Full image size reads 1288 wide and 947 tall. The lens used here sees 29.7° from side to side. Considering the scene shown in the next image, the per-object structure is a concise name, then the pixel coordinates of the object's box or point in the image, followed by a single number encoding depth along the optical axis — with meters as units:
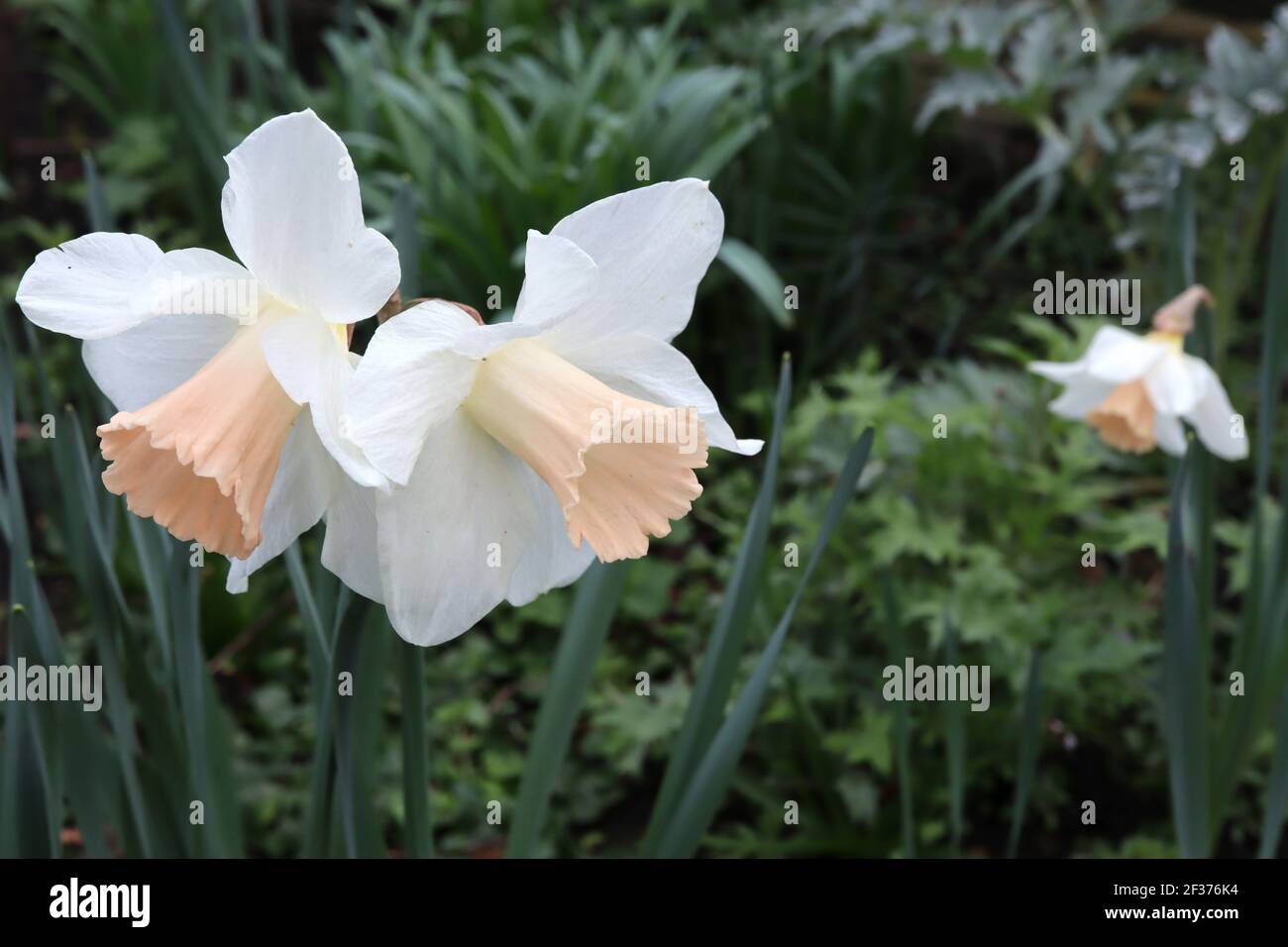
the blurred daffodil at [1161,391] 0.72
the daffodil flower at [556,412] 0.46
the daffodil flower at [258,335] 0.46
